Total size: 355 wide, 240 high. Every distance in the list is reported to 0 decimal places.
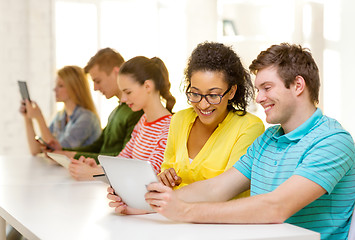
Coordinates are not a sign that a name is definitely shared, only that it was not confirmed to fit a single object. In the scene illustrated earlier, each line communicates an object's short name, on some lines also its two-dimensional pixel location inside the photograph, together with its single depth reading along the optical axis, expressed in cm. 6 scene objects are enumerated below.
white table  144
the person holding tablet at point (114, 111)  330
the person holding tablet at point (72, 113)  407
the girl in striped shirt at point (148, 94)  277
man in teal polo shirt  154
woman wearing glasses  212
